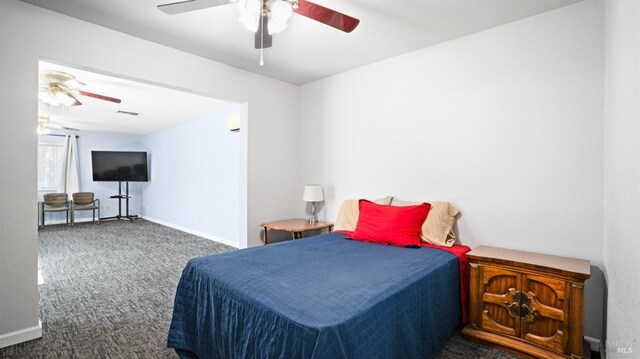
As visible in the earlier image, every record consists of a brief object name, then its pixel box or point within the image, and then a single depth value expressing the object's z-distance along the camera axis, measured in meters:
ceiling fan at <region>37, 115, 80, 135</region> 5.67
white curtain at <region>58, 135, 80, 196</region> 7.69
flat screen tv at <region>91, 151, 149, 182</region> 7.81
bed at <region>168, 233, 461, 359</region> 1.26
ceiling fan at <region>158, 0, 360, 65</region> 1.69
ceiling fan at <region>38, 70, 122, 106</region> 3.58
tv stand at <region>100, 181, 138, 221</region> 8.15
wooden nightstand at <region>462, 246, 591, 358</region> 1.83
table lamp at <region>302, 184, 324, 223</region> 3.75
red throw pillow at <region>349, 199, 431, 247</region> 2.58
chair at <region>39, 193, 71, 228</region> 7.06
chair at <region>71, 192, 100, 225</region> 7.44
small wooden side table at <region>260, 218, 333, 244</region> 3.39
